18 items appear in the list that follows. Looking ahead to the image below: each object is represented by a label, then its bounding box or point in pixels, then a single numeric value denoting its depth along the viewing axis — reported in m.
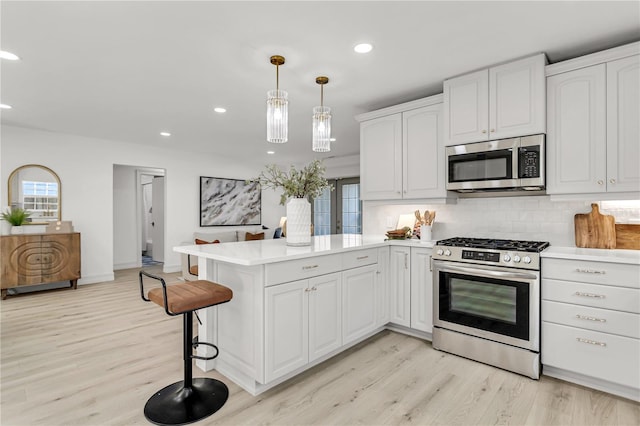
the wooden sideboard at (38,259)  4.52
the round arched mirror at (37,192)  4.86
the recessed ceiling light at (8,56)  2.54
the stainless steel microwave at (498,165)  2.60
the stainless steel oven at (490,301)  2.42
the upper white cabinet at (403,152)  3.23
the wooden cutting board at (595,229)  2.60
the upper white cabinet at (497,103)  2.59
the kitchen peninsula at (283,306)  2.15
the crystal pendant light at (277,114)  2.49
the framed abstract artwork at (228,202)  7.09
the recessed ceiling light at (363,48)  2.44
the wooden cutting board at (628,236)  2.53
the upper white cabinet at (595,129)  2.30
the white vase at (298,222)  2.73
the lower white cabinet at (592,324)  2.12
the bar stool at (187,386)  1.92
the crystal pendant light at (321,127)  2.81
